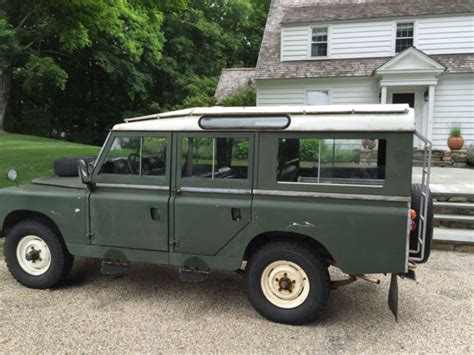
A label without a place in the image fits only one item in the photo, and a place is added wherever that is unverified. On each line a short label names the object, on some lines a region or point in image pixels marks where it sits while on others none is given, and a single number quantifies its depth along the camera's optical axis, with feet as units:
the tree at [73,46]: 35.01
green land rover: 11.37
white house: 48.47
